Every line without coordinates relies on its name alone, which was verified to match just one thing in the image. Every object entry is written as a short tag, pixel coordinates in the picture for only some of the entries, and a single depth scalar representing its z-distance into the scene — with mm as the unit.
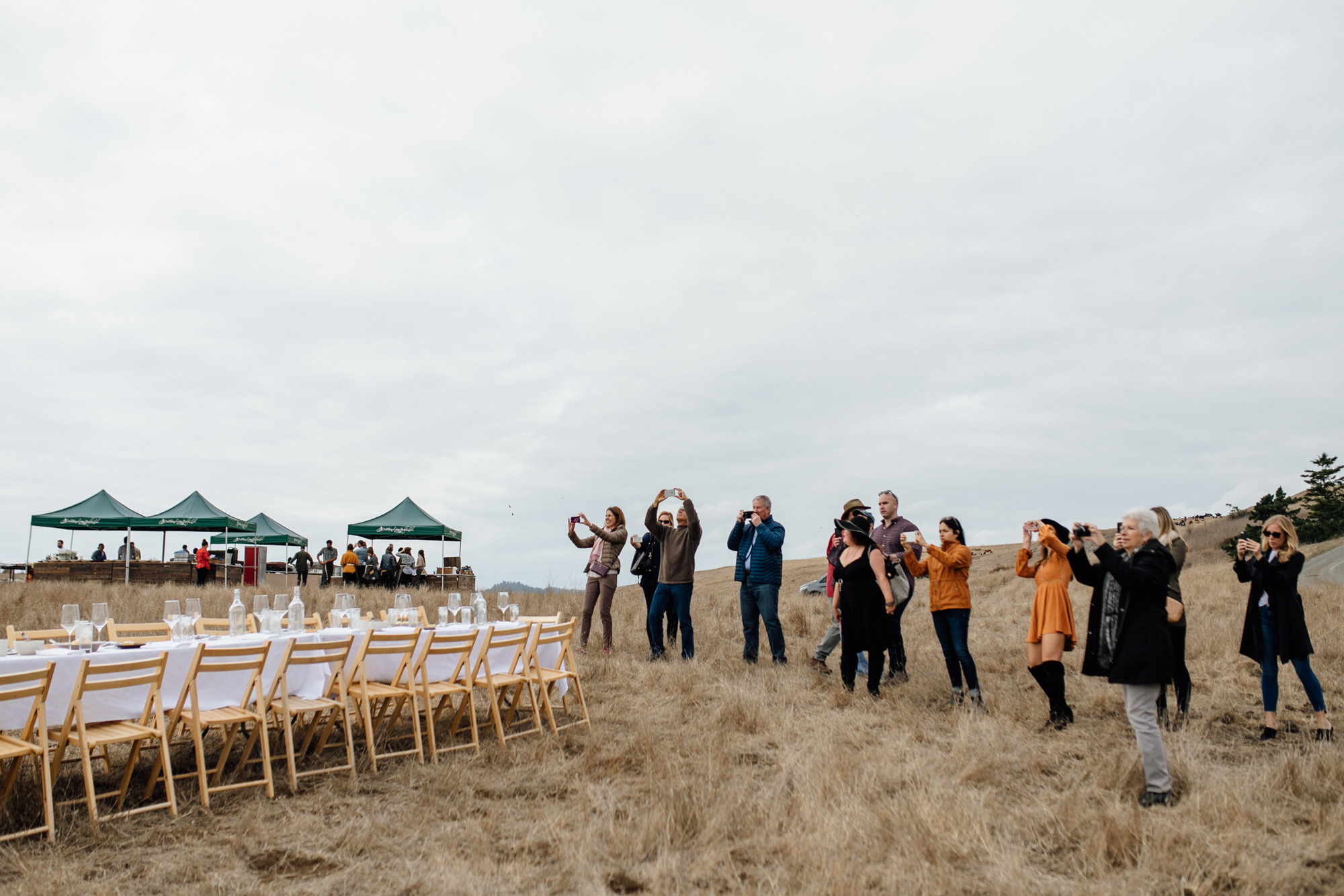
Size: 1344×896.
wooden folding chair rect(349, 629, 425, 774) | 5645
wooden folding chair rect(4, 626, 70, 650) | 5855
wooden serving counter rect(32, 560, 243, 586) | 21234
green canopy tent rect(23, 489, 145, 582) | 22344
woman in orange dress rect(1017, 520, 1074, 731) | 5998
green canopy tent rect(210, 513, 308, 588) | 29344
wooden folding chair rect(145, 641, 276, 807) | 4734
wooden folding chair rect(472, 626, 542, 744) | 6230
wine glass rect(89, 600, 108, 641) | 5637
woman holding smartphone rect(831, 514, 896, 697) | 7406
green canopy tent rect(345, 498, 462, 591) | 23672
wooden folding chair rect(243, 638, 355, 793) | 5062
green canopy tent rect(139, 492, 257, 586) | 22609
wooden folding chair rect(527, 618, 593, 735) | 6980
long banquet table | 4438
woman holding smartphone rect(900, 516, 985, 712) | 6898
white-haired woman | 4449
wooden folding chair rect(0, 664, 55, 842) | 4020
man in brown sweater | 9586
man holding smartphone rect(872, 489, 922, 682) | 7945
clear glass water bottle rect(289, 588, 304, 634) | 6160
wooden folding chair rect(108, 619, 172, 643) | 6281
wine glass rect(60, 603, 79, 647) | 5445
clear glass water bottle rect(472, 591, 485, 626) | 7555
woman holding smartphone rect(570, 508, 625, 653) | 10070
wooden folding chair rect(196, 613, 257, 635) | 6629
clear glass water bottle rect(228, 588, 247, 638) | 5871
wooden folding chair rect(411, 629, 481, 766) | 5852
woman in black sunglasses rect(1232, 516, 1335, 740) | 5762
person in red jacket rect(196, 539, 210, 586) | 19578
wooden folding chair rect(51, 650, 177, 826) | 4238
